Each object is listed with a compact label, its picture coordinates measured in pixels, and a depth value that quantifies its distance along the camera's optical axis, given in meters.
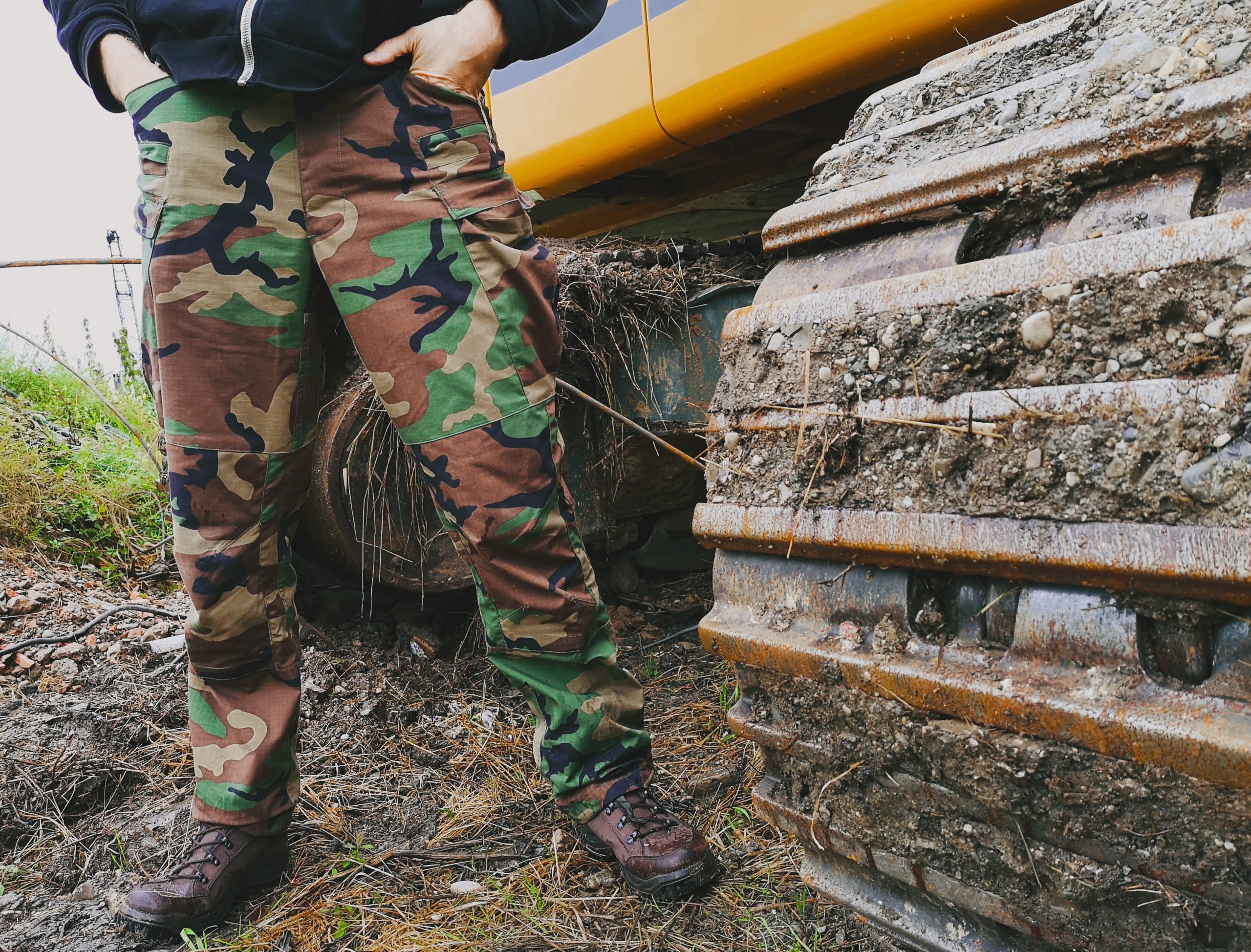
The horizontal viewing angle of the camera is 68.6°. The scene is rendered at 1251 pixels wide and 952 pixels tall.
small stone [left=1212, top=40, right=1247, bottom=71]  0.84
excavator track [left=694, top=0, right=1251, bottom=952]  0.76
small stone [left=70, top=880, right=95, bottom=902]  1.79
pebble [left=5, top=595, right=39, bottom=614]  2.98
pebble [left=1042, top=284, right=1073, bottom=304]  0.84
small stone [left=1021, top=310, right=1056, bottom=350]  0.85
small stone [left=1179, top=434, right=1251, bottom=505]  0.72
